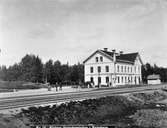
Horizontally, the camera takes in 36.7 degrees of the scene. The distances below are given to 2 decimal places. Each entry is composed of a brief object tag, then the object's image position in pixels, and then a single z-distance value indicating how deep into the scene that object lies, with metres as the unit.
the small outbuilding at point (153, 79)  71.70
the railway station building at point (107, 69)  59.81
